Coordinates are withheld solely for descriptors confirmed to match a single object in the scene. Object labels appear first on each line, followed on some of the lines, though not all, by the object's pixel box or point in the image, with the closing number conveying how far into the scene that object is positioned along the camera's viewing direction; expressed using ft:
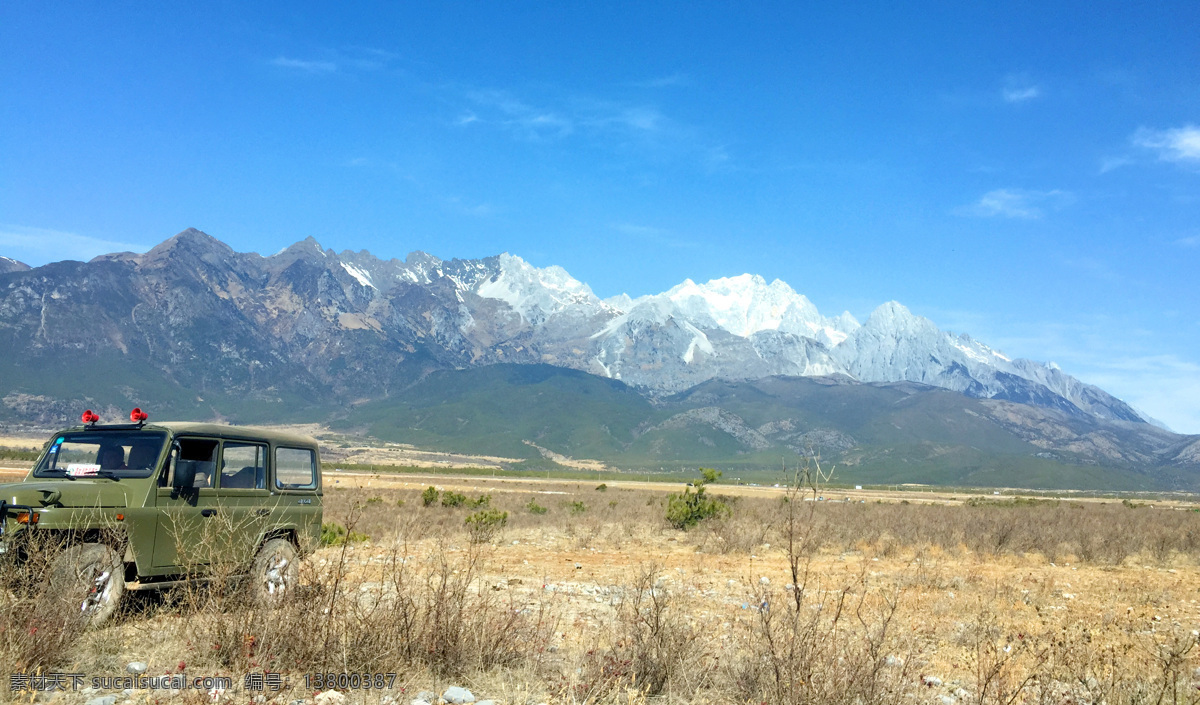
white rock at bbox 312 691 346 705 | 21.44
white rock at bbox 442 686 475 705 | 22.38
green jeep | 26.37
